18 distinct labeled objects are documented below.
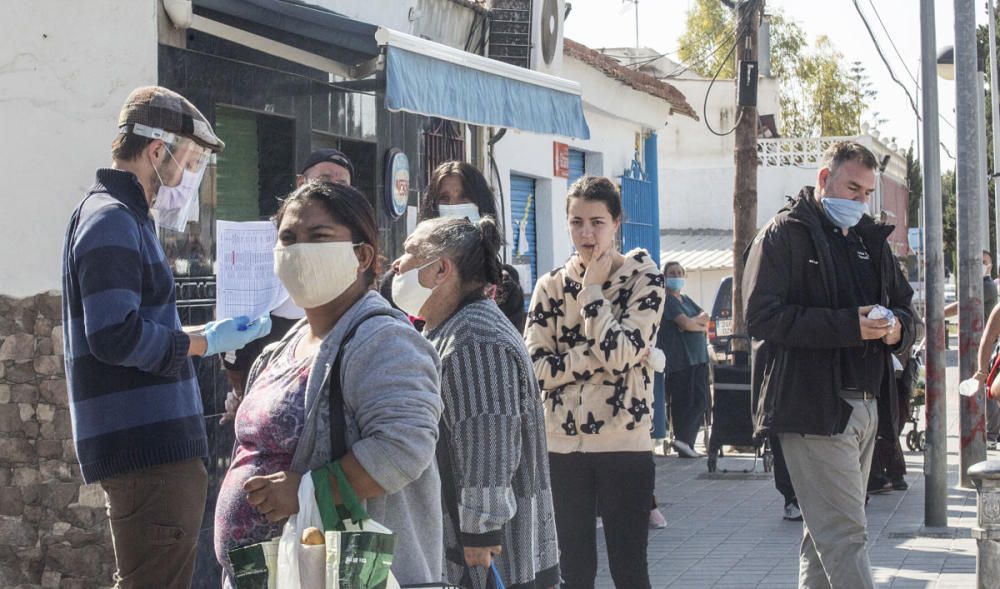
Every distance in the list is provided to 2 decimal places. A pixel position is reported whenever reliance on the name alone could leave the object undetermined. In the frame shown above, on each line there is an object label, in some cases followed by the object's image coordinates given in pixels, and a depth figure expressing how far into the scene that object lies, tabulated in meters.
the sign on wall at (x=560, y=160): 14.50
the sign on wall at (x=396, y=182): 10.04
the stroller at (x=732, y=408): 12.47
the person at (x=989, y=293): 18.51
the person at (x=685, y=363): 14.12
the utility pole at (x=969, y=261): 10.17
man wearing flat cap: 4.47
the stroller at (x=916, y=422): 13.96
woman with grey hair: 4.16
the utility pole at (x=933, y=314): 9.45
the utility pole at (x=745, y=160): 16.08
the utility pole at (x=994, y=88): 30.69
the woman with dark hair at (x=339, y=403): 3.27
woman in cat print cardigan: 5.72
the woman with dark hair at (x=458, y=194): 6.07
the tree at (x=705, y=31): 53.75
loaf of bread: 3.15
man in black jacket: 5.79
